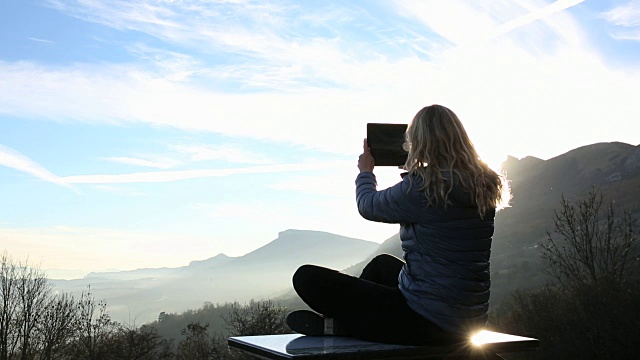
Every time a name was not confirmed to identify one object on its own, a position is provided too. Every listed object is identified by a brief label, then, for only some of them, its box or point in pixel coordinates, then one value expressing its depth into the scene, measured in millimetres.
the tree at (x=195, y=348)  25047
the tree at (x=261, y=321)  21719
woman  2840
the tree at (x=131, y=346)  24594
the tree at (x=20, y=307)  26297
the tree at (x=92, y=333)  24875
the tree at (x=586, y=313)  14656
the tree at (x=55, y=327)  25500
